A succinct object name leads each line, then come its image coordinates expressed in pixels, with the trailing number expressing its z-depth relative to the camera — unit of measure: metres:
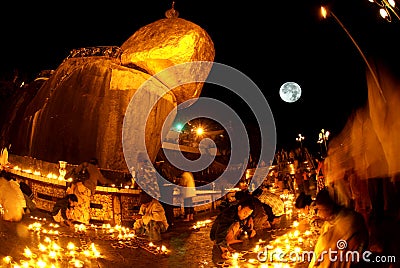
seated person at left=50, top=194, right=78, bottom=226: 10.66
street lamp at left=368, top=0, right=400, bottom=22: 5.10
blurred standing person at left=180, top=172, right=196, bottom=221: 13.09
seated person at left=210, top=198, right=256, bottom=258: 7.99
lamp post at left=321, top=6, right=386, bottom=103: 5.66
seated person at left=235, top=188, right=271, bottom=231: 9.58
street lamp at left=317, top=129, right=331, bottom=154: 16.42
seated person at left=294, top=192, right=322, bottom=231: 7.55
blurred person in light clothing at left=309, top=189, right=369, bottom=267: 4.55
